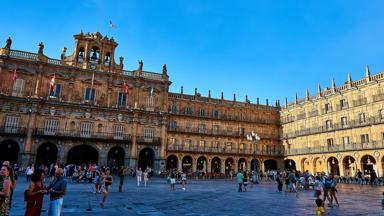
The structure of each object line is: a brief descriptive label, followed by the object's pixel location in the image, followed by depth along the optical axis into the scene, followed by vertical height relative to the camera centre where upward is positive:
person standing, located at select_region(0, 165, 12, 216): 5.13 -0.63
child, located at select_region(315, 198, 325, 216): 6.76 -1.01
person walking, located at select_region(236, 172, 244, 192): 18.39 -0.98
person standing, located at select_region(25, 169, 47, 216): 5.26 -0.69
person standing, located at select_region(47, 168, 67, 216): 5.94 -0.78
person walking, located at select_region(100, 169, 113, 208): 10.23 -0.86
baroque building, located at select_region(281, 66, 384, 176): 35.03 +5.43
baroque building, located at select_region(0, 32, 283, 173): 32.62 +5.98
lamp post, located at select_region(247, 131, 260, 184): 25.98 +2.59
